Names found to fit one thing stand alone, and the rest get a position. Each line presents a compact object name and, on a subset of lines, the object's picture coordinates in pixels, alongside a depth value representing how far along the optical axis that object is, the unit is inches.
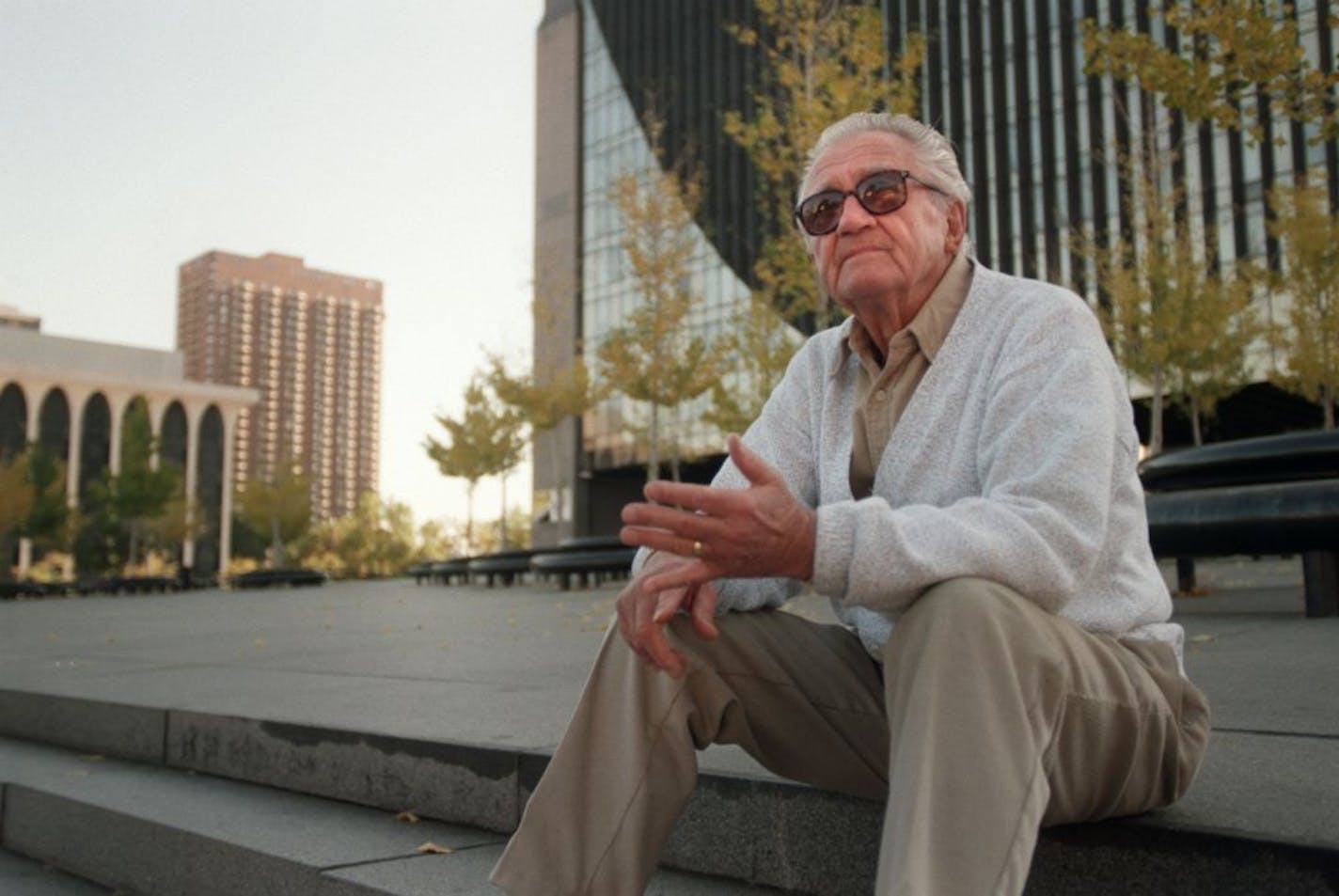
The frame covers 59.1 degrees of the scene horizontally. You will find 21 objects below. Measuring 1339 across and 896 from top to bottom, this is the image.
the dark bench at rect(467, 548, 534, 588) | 848.9
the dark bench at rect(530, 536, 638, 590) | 673.0
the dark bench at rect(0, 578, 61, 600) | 1167.0
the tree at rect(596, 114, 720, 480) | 1011.3
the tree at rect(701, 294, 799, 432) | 861.8
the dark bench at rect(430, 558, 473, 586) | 964.6
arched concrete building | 3223.4
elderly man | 65.7
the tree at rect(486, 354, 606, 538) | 1369.3
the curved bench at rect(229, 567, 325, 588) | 1210.6
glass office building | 1413.6
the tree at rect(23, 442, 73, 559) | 1925.4
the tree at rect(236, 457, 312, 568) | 2107.5
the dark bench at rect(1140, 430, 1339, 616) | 250.4
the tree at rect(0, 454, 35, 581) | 1788.9
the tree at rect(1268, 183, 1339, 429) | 1037.2
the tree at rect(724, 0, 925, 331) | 660.7
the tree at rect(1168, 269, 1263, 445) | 964.0
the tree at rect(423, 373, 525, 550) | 1489.9
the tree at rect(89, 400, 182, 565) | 1856.5
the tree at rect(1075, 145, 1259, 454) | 953.5
